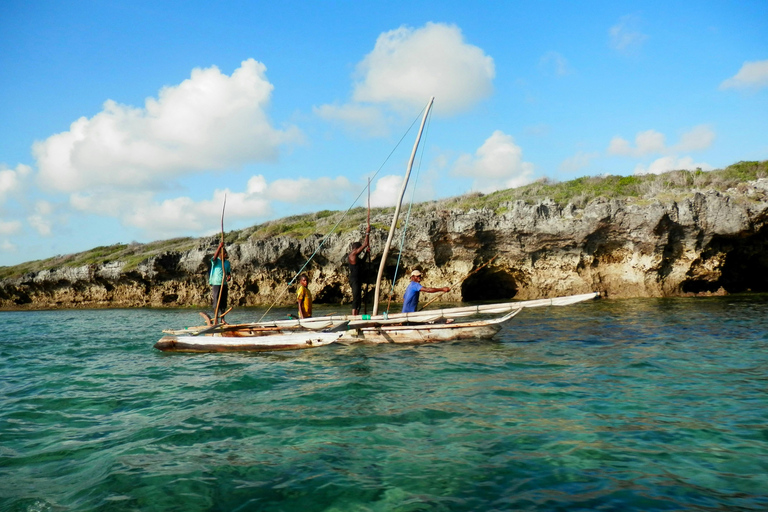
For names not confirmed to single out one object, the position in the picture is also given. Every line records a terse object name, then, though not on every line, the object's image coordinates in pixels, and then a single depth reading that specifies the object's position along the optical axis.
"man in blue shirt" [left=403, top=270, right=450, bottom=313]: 14.13
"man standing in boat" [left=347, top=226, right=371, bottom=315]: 15.63
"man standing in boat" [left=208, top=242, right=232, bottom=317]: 14.33
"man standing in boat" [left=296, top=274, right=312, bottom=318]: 15.42
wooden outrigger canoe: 12.99
